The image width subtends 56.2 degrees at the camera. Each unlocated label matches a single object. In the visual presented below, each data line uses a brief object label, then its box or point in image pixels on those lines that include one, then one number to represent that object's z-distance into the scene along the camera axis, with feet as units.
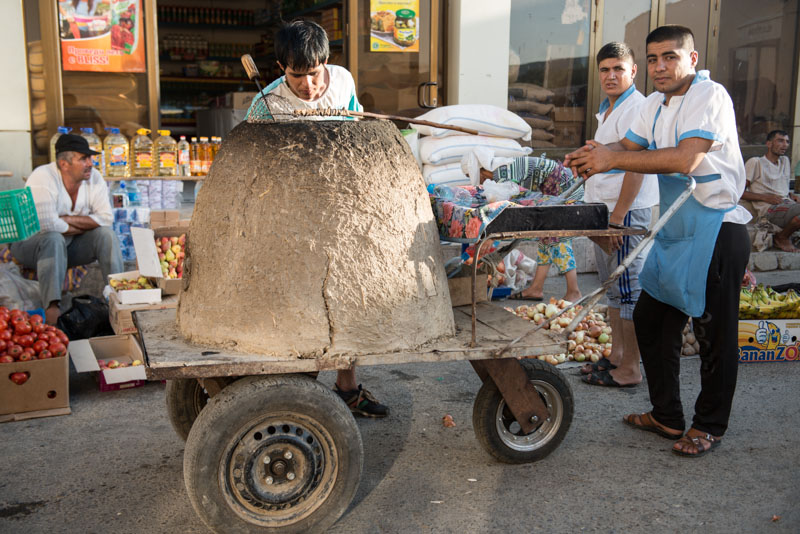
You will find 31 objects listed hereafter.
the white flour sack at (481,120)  24.47
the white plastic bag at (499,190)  11.40
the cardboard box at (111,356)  15.05
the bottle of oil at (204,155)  24.09
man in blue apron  10.72
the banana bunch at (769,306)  16.97
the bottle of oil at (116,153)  22.67
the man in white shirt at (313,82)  11.48
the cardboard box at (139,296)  15.52
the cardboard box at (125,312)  15.62
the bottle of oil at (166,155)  23.31
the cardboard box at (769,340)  16.96
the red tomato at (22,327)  13.96
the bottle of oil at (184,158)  23.53
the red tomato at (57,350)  13.91
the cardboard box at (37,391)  13.39
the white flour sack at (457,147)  24.14
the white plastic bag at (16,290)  17.93
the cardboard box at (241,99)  27.09
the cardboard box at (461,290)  12.23
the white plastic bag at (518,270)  23.04
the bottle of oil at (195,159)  24.09
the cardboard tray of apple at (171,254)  16.56
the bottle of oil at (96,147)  22.53
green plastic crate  16.88
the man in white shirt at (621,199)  14.46
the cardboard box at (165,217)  21.03
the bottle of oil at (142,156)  23.16
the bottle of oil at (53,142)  22.24
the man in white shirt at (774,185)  28.91
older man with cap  17.95
